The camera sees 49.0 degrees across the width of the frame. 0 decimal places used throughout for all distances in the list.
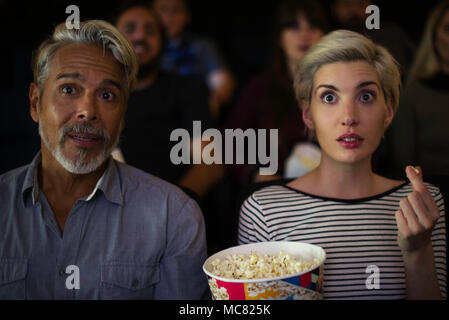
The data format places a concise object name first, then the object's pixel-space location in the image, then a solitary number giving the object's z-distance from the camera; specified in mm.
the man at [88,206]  1354
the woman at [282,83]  2359
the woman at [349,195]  1421
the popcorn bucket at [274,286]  1039
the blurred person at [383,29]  2799
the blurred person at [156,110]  2363
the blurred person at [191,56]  3201
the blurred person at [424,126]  2305
